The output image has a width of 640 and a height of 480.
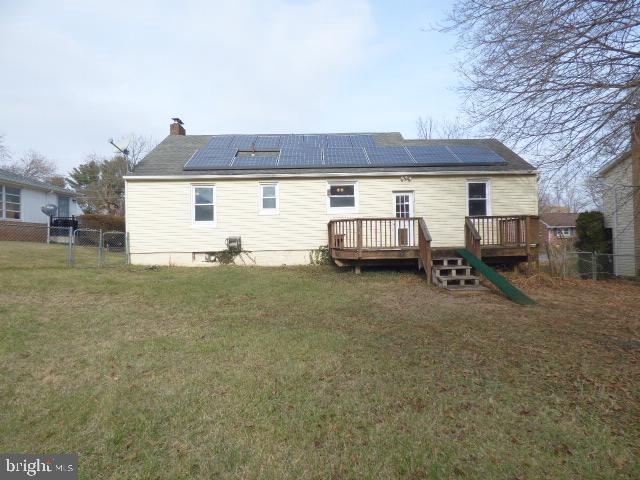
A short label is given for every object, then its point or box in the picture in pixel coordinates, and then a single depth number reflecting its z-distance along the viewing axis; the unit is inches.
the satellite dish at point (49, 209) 721.0
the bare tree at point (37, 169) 1492.4
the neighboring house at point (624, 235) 513.3
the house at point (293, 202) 469.7
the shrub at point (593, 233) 568.1
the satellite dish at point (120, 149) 520.4
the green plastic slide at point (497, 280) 273.9
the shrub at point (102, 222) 783.7
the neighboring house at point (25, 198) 666.8
